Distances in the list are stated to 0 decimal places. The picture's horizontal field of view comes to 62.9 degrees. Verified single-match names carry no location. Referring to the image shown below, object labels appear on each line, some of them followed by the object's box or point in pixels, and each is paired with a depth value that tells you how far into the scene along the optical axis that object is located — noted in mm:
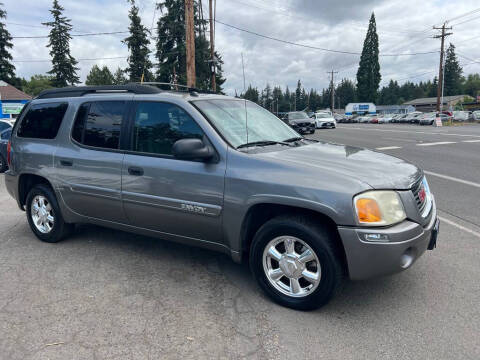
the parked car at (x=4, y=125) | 11469
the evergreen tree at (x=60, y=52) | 53375
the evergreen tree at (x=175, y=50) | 38375
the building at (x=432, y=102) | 98438
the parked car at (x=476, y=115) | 49353
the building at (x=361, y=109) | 77375
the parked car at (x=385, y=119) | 60781
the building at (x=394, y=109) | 92125
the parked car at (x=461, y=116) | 50906
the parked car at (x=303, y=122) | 24331
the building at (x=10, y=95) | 42125
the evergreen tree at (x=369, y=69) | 78312
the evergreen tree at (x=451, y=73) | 105000
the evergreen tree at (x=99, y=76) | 83994
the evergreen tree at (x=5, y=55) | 48781
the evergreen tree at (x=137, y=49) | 47688
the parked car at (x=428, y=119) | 44156
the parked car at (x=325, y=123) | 33031
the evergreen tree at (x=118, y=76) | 83212
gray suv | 2936
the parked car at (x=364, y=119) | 66000
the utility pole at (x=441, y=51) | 47281
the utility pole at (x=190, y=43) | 14109
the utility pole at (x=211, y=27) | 23928
